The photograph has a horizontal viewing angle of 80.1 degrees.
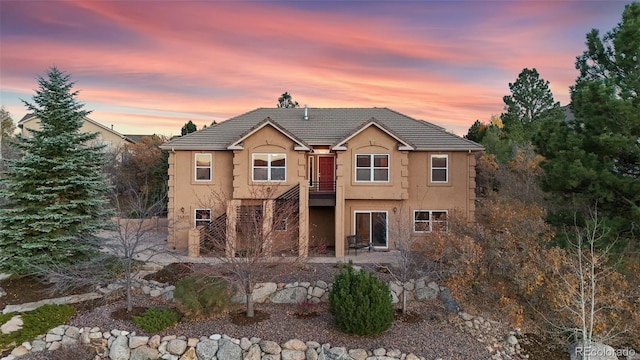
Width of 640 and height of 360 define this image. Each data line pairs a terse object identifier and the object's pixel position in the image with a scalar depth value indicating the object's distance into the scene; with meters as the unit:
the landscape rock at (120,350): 9.71
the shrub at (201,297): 10.66
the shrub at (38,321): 9.98
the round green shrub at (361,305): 9.77
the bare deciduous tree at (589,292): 9.12
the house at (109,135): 41.93
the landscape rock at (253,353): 9.55
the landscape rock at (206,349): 9.62
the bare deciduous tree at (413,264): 11.70
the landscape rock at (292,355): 9.56
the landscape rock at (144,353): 9.73
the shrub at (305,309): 11.33
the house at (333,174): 18.77
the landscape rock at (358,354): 9.36
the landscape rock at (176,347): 9.75
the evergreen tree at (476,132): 33.16
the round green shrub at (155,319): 10.17
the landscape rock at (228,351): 9.55
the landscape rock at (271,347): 9.62
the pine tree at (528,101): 35.12
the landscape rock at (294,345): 9.70
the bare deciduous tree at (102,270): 11.28
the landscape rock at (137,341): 9.87
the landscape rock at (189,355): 9.69
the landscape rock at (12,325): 10.20
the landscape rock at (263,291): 12.30
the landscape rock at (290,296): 12.30
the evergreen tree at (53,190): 12.67
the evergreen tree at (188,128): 33.59
